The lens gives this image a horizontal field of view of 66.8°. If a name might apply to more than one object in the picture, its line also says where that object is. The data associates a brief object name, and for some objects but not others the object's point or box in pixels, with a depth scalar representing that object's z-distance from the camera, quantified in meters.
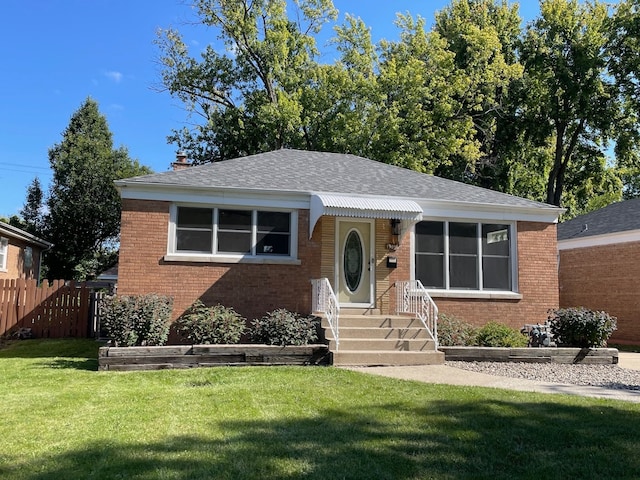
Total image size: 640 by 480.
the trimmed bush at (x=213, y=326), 9.52
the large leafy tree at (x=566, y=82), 25.19
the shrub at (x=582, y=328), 10.40
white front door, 11.63
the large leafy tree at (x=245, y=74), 25.97
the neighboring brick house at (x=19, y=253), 19.26
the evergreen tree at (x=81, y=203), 26.31
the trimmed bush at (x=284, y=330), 9.45
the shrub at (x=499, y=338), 10.52
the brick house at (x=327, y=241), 10.75
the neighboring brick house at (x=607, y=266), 16.06
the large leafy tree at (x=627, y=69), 24.48
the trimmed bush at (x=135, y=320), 8.91
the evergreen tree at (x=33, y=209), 27.28
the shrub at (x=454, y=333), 10.59
